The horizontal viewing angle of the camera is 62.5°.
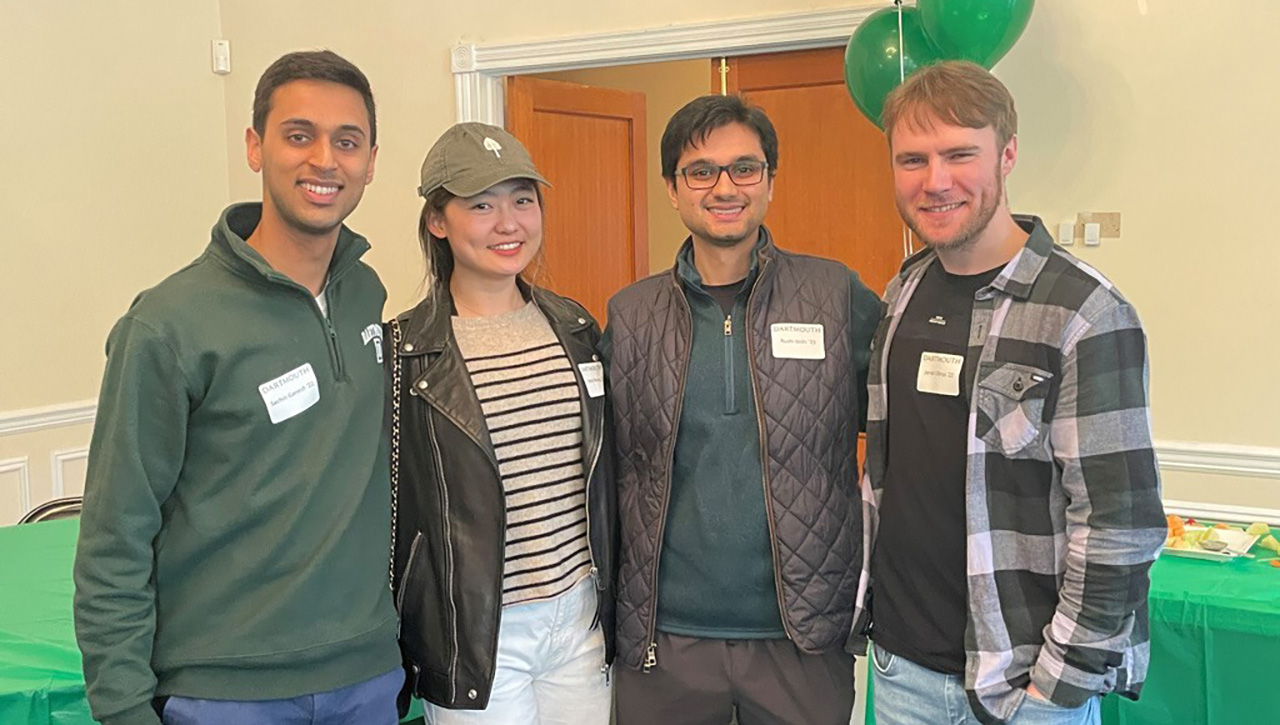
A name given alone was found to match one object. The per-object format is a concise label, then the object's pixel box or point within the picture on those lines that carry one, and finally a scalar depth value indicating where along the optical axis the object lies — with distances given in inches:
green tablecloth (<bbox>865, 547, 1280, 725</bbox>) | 81.1
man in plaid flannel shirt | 56.4
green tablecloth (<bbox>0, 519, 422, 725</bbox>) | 77.6
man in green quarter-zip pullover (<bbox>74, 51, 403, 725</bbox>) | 53.8
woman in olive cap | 68.9
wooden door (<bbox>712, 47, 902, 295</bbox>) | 159.1
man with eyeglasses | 71.6
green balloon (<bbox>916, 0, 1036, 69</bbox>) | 113.4
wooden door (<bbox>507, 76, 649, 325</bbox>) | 179.9
